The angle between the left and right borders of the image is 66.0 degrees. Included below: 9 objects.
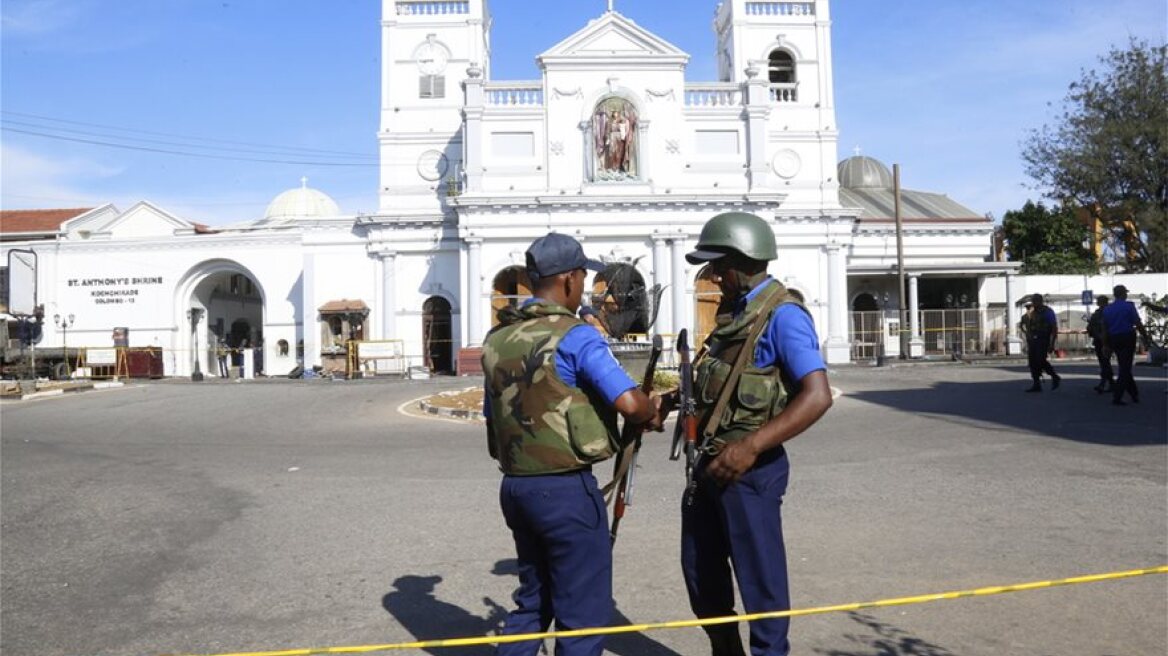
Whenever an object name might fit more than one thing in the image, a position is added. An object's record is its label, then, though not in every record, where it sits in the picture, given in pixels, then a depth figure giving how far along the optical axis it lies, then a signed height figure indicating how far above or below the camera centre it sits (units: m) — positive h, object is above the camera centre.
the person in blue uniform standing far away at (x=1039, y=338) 14.61 -0.08
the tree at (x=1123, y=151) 34.62 +7.12
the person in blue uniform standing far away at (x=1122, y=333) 12.39 -0.02
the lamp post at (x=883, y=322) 37.47 +0.61
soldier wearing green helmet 3.14 -0.31
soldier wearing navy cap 3.07 -0.34
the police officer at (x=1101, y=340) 13.09 -0.11
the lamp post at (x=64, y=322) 36.19 +1.29
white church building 33.16 +4.98
